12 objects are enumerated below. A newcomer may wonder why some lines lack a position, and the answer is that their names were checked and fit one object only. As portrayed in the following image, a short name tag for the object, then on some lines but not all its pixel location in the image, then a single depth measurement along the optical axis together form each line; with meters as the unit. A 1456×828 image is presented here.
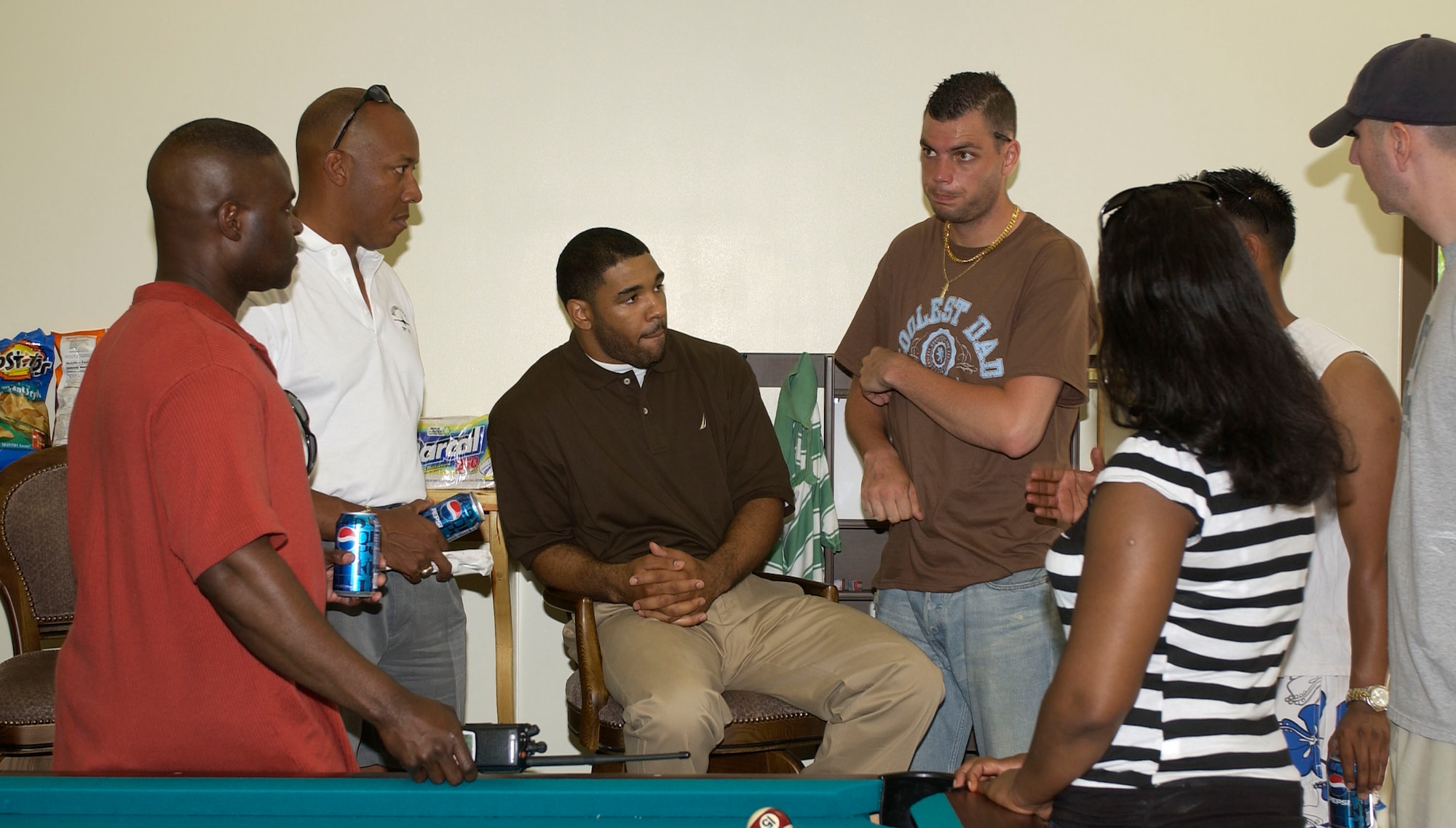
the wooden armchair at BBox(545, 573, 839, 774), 2.95
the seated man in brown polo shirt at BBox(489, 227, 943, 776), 2.88
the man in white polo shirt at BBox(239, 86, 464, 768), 2.70
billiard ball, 1.54
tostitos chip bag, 3.78
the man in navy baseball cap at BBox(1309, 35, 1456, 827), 1.84
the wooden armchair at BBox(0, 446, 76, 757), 3.34
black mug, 1.65
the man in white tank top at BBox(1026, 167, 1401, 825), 2.13
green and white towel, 3.74
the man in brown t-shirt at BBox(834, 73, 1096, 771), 2.73
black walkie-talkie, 1.75
